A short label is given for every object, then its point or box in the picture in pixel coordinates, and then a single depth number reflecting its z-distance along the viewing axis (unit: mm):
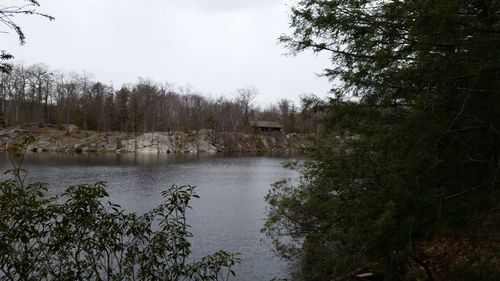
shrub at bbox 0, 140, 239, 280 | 4188
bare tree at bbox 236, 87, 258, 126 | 98500
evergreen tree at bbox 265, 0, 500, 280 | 4434
